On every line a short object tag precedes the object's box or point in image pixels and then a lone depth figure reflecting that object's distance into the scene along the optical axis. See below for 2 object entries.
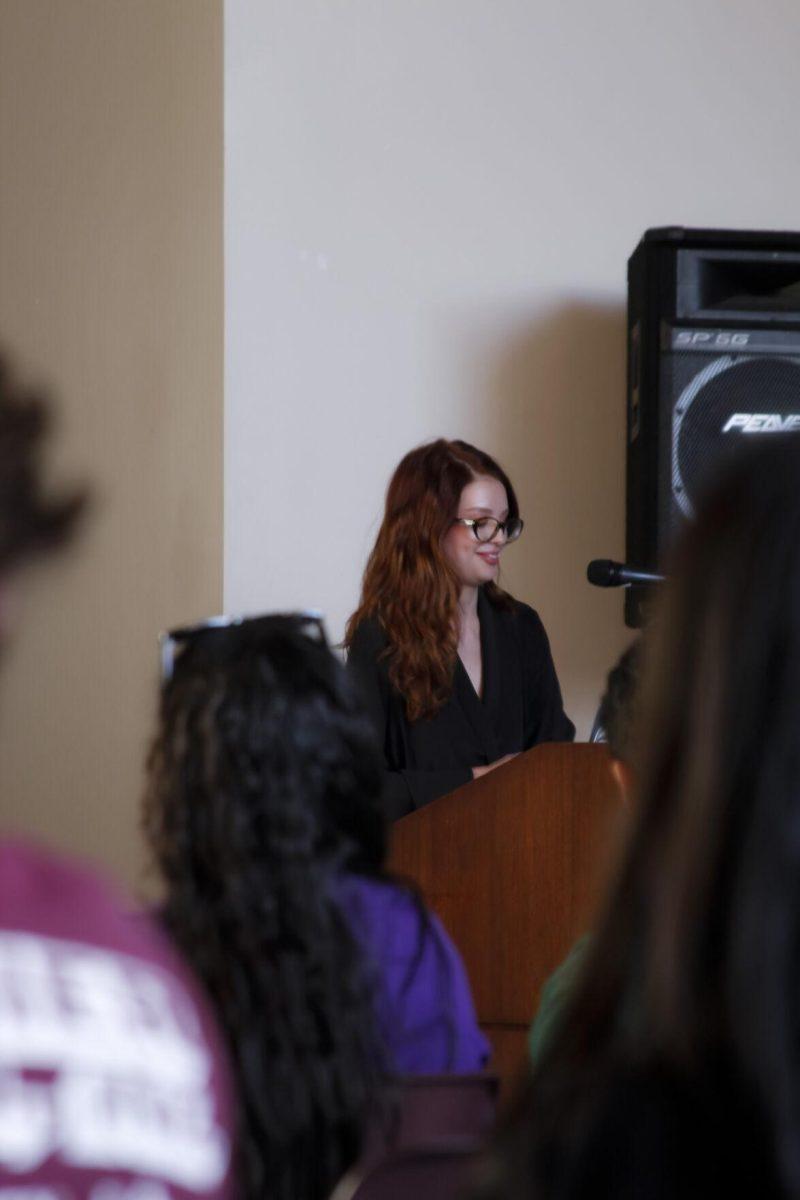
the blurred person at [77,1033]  2.41
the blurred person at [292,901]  4.00
